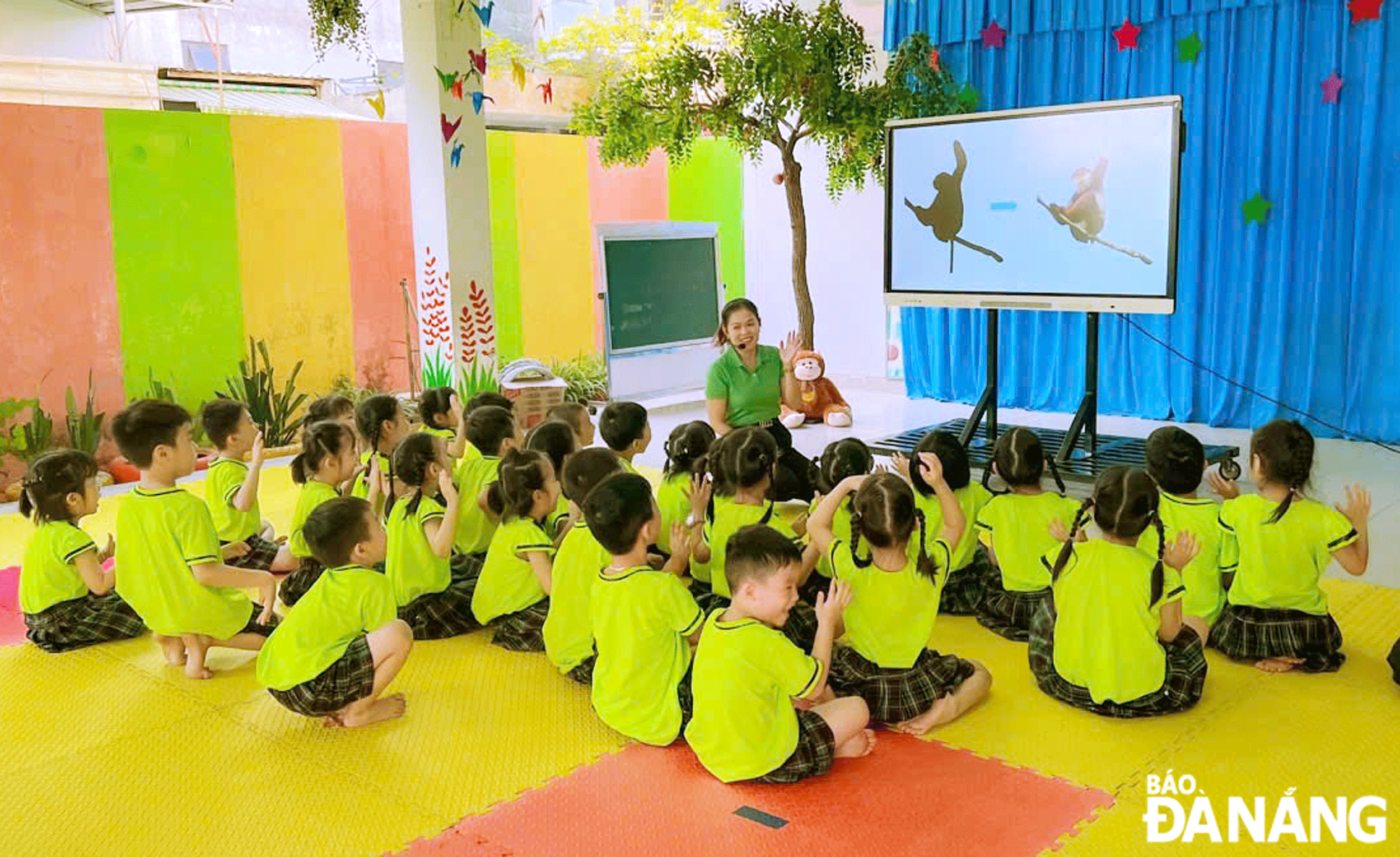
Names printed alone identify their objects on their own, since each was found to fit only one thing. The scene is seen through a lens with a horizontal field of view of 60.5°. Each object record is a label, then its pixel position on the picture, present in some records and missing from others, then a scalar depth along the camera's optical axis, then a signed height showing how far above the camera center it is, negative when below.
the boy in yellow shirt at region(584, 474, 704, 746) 2.81 -0.87
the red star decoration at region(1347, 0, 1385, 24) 6.00 +1.15
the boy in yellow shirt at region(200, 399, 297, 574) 4.01 -0.74
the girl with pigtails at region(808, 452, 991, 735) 2.86 -0.90
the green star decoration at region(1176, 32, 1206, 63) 6.65 +1.09
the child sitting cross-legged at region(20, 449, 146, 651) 3.56 -0.92
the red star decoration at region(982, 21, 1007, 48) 7.44 +1.31
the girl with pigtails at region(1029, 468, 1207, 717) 2.87 -0.89
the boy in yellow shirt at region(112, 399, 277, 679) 3.34 -0.76
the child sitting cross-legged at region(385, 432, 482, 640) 3.58 -0.88
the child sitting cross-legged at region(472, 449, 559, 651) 3.41 -0.88
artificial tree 6.70 +0.91
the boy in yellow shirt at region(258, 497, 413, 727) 2.93 -0.91
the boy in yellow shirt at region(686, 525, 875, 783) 2.55 -0.89
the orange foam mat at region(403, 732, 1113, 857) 2.48 -1.20
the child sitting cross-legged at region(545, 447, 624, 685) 3.21 -0.86
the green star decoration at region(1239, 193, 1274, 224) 6.54 +0.19
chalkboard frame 7.68 -0.62
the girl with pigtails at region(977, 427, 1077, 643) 3.53 -0.82
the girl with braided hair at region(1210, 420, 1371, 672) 3.22 -0.84
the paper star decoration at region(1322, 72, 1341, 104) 6.16 +0.79
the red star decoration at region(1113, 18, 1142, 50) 6.90 +1.21
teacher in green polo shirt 4.74 -0.53
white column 6.54 +0.35
